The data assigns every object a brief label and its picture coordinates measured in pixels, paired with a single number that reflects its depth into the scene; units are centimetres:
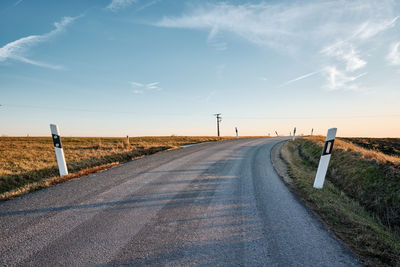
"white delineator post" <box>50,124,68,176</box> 588
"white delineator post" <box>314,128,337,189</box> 509
